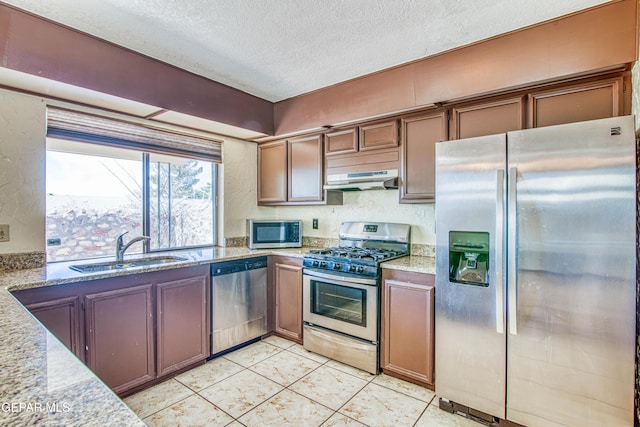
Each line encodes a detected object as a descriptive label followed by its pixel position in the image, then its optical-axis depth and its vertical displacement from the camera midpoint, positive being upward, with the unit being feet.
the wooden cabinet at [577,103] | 6.45 +2.26
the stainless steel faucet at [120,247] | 8.84 -0.93
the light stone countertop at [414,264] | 7.84 -1.32
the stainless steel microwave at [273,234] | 11.24 -0.73
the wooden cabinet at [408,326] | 7.70 -2.77
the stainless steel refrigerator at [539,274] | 5.44 -1.16
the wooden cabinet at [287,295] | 10.35 -2.67
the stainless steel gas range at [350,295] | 8.54 -2.29
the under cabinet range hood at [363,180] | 9.23 +0.96
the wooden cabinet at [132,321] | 6.59 -2.48
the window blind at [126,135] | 8.22 +2.26
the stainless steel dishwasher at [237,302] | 9.45 -2.74
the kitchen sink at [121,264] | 7.98 -1.35
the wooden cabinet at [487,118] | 7.41 +2.25
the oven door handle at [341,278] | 8.48 -1.79
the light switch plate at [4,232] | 7.30 -0.42
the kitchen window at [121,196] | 8.50 +0.51
